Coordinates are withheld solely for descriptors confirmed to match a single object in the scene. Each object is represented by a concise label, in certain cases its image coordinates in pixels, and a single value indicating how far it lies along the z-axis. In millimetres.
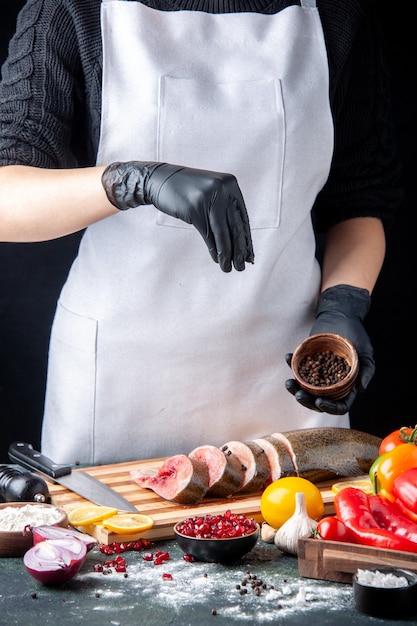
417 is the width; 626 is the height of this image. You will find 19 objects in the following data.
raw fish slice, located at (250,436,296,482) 1808
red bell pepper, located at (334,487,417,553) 1514
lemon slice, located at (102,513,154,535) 1626
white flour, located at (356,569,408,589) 1447
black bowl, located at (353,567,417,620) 1435
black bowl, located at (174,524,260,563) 1549
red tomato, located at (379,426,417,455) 1702
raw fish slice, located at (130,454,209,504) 1737
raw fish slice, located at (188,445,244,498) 1757
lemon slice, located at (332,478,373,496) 1770
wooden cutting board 1654
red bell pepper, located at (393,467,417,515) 1568
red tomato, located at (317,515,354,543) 1537
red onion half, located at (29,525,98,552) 1545
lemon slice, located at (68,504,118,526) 1646
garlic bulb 1587
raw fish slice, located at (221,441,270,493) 1786
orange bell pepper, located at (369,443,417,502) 1622
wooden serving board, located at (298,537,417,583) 1484
